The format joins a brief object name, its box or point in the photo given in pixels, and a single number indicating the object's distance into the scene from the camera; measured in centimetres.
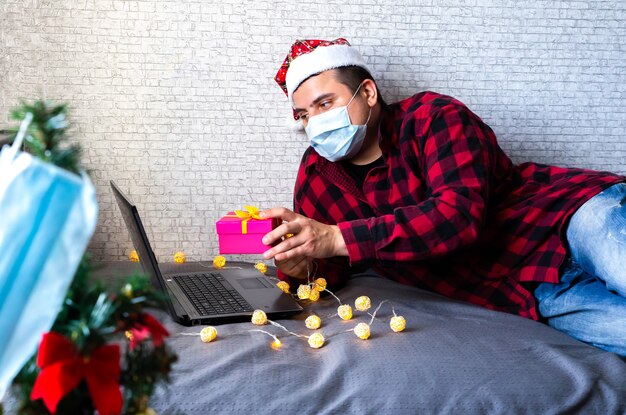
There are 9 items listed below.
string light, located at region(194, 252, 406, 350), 126
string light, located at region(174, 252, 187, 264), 181
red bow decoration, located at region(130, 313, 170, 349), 51
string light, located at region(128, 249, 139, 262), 183
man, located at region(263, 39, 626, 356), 141
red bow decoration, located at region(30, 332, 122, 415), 45
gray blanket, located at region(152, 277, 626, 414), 108
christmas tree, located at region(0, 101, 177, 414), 46
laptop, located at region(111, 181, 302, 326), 126
